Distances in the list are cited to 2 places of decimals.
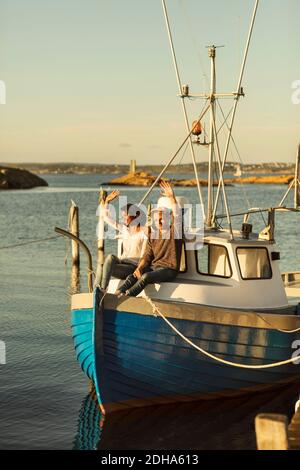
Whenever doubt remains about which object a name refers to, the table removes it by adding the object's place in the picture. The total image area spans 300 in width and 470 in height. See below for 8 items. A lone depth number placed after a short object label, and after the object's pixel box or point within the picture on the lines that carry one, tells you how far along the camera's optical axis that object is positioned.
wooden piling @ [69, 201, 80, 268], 31.62
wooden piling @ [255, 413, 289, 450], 8.71
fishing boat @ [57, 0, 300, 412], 12.95
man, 13.59
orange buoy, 15.28
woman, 13.67
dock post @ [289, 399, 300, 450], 10.62
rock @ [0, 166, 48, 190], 163.50
